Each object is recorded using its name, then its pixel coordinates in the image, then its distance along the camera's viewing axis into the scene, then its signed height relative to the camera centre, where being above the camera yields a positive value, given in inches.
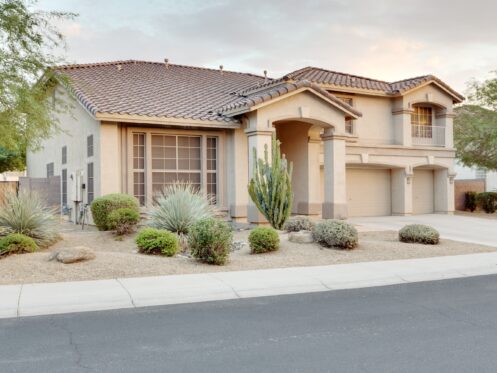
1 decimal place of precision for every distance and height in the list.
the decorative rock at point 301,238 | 555.8 -53.4
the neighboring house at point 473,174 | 1474.4 +39.7
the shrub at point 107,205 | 636.1 -19.0
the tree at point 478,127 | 1147.9 +136.0
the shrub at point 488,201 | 1149.1 -31.2
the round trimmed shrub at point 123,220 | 593.9 -34.6
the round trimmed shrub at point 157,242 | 482.9 -49.8
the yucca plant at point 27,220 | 521.3 -29.8
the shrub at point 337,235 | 525.0 -47.6
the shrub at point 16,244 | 461.7 -48.9
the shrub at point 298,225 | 621.6 -44.1
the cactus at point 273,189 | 634.2 -0.5
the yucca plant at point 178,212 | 569.6 -26.0
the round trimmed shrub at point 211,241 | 449.4 -45.6
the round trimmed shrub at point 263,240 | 501.7 -50.2
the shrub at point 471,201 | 1162.6 -31.4
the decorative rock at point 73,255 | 426.9 -54.2
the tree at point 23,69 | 456.4 +113.1
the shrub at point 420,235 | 583.2 -53.5
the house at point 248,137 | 718.5 +82.5
